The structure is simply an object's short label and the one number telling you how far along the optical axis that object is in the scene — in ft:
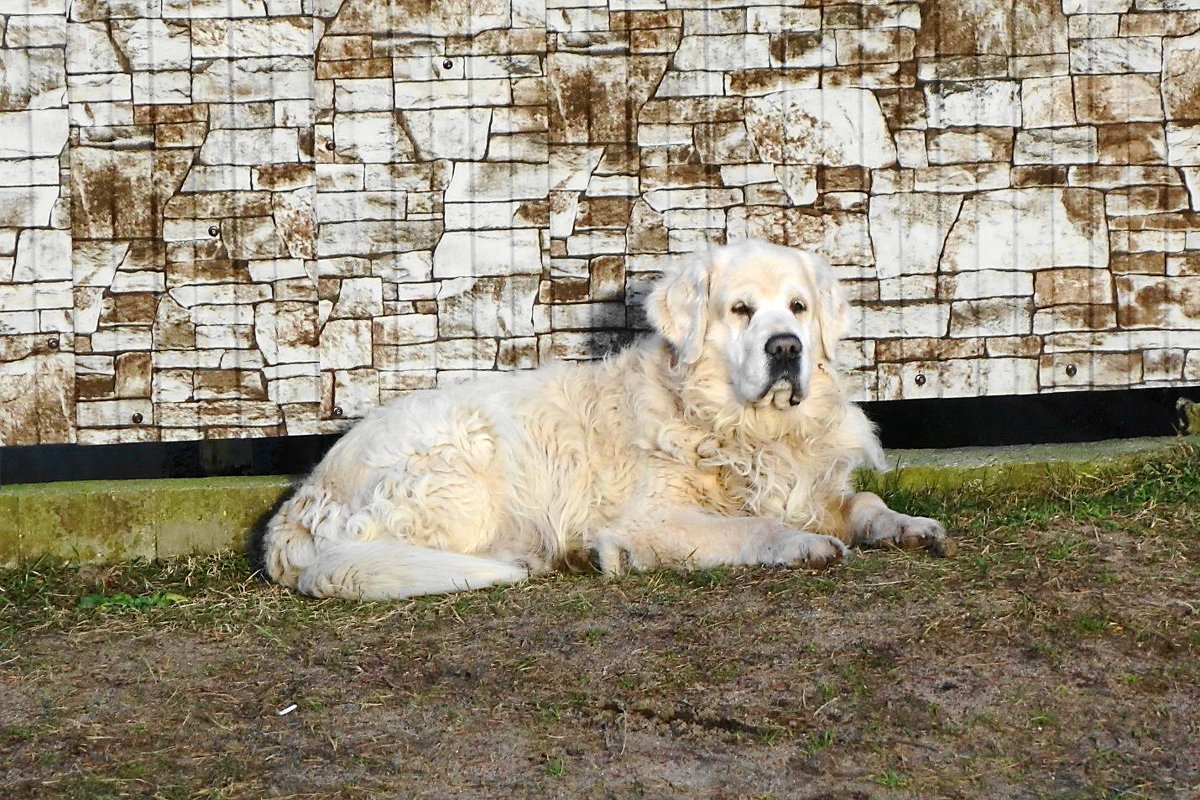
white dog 32.81
